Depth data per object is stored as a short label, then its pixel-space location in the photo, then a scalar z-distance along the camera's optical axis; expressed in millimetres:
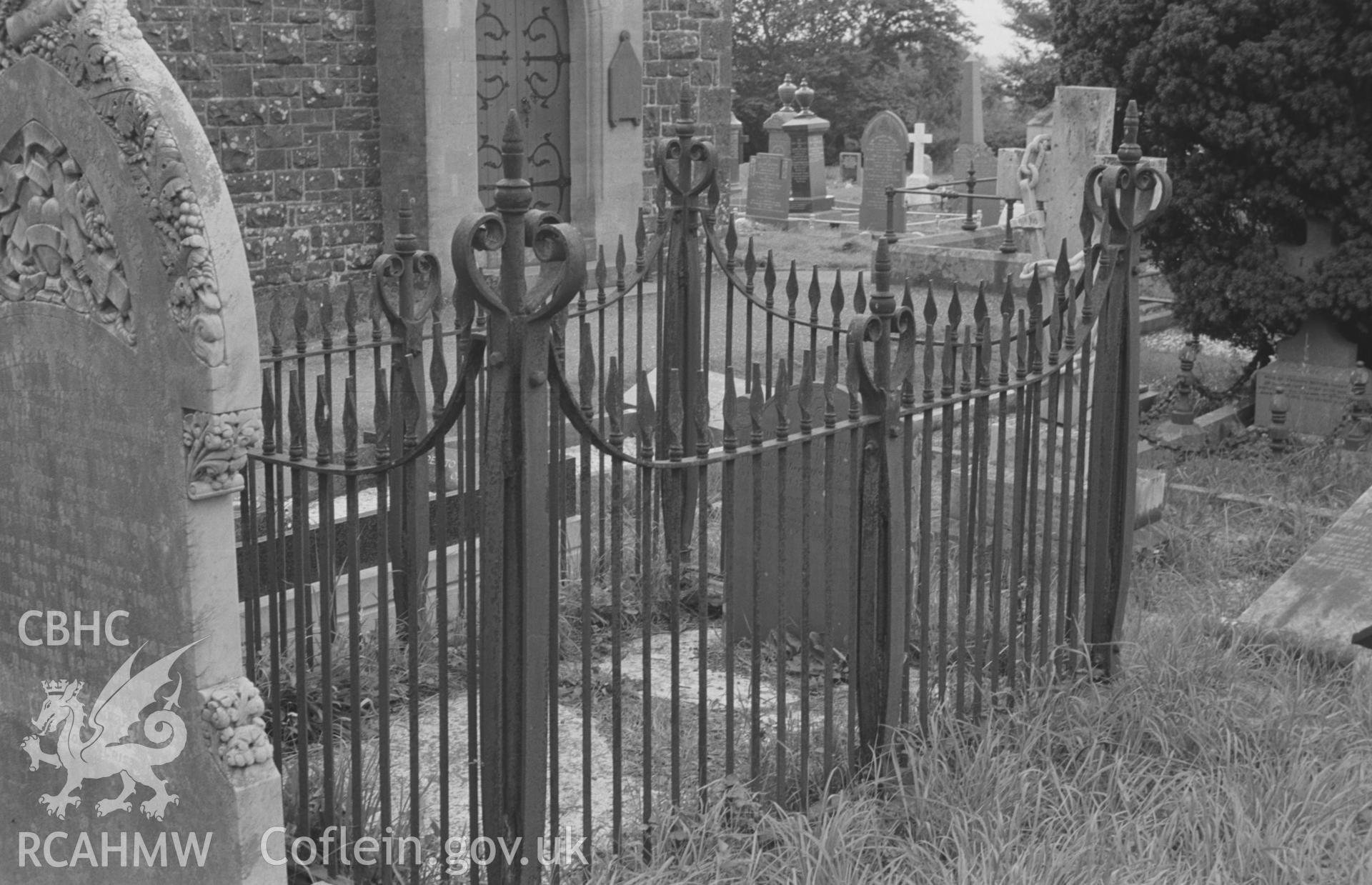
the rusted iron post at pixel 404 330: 4684
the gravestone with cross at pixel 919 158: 24359
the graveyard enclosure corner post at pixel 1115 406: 4594
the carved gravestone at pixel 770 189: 19688
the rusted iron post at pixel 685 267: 5914
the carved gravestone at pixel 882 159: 18891
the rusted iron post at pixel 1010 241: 13289
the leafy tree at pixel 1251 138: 8023
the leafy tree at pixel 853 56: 38531
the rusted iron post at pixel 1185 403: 8461
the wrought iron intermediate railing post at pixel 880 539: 3793
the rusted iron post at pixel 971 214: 16453
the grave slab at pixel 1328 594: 5148
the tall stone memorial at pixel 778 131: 21859
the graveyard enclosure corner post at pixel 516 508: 2926
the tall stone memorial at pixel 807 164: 21344
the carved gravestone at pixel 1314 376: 8562
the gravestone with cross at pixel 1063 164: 9141
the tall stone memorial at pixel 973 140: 22469
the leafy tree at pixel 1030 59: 25092
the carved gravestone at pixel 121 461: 2865
